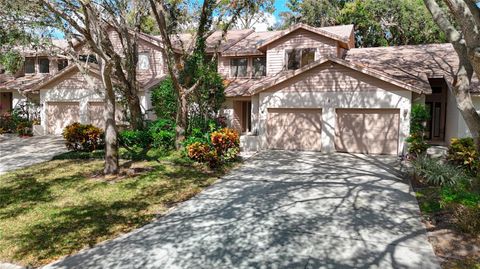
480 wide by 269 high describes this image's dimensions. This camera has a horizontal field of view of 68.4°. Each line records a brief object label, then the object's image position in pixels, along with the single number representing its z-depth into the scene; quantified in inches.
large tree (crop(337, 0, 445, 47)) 1128.2
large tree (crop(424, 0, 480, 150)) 218.8
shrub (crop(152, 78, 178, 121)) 710.5
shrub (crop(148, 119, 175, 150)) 629.0
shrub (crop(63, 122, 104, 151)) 608.4
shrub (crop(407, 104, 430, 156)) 543.1
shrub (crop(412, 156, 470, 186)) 389.7
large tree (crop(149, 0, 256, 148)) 574.6
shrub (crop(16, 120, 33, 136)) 863.1
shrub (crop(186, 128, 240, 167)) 518.8
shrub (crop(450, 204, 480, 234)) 265.1
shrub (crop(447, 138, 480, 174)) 452.8
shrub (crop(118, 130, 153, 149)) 636.1
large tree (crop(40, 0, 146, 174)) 404.2
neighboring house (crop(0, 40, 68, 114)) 954.1
